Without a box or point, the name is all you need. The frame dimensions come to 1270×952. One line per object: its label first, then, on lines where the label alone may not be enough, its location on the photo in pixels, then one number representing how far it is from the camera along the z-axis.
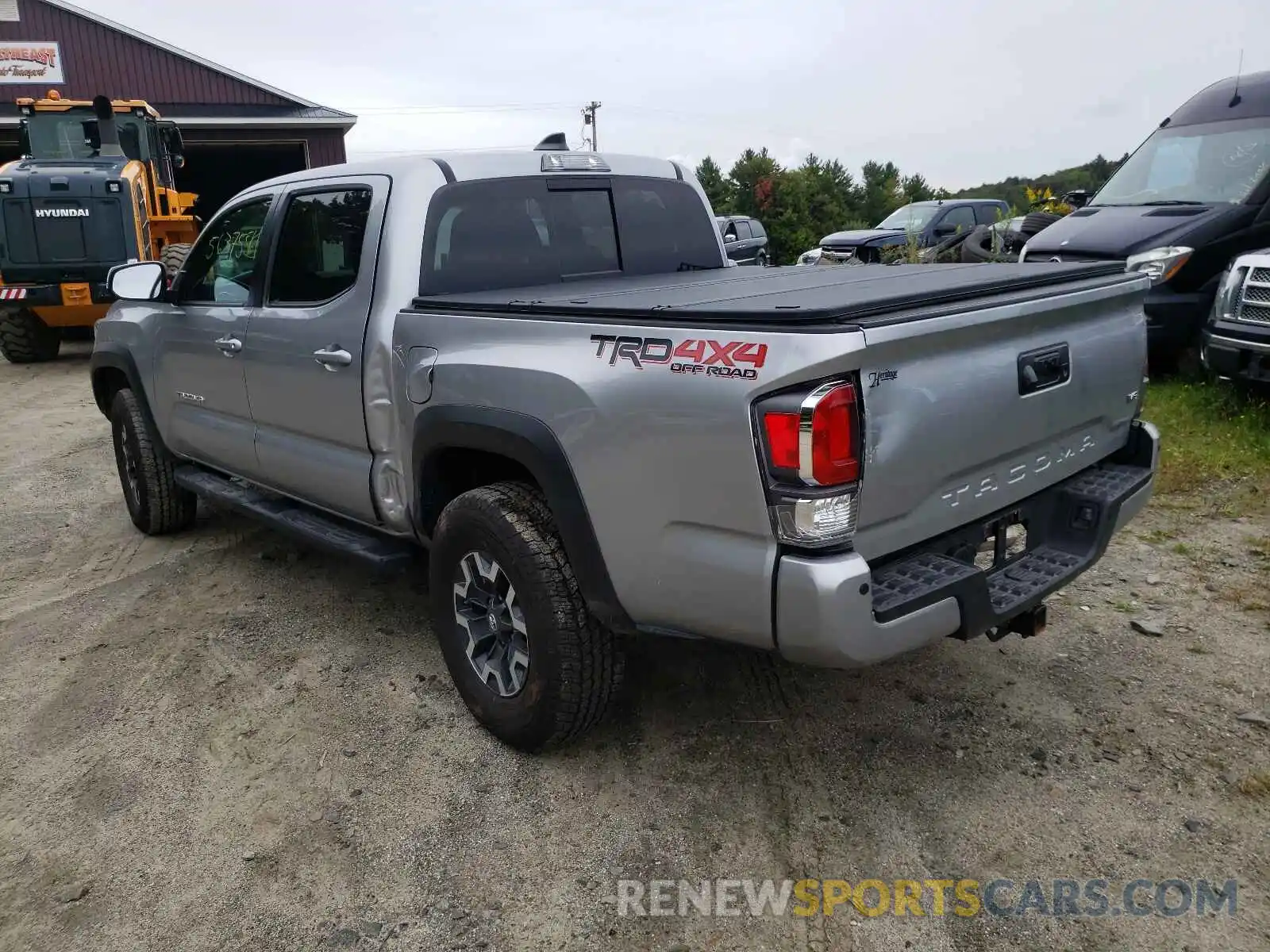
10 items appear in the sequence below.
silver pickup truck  2.35
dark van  7.42
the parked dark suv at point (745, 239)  16.28
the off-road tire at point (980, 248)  9.32
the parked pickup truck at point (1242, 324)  6.12
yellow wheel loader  12.16
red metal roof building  21.83
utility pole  50.38
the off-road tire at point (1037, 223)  10.27
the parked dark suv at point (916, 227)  16.69
